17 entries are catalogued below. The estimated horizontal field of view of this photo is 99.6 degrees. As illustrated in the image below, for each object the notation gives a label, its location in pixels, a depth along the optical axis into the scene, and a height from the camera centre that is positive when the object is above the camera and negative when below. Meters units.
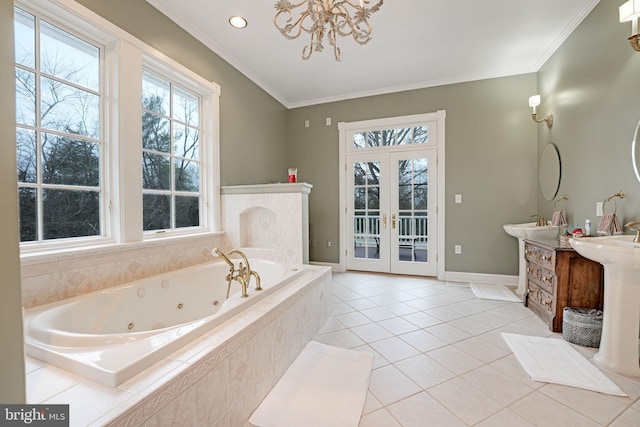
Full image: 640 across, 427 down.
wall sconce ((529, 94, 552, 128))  3.10 +1.16
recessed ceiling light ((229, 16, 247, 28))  2.53 +1.81
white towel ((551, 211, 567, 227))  2.77 -0.11
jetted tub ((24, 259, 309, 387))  0.99 -0.54
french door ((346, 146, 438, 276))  3.93 +0.00
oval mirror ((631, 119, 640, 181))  1.90 +0.39
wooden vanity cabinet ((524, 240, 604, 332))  2.16 -0.60
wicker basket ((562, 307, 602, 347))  1.97 -0.88
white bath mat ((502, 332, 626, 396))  1.57 -1.02
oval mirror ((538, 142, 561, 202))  2.98 +0.43
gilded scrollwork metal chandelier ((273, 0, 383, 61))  1.57 +1.20
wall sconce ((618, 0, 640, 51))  1.68 +1.22
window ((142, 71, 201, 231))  2.36 +0.54
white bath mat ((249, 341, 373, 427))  1.32 -1.01
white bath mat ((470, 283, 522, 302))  3.06 -1.00
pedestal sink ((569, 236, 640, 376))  1.62 -0.62
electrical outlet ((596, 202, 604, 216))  2.25 -0.01
